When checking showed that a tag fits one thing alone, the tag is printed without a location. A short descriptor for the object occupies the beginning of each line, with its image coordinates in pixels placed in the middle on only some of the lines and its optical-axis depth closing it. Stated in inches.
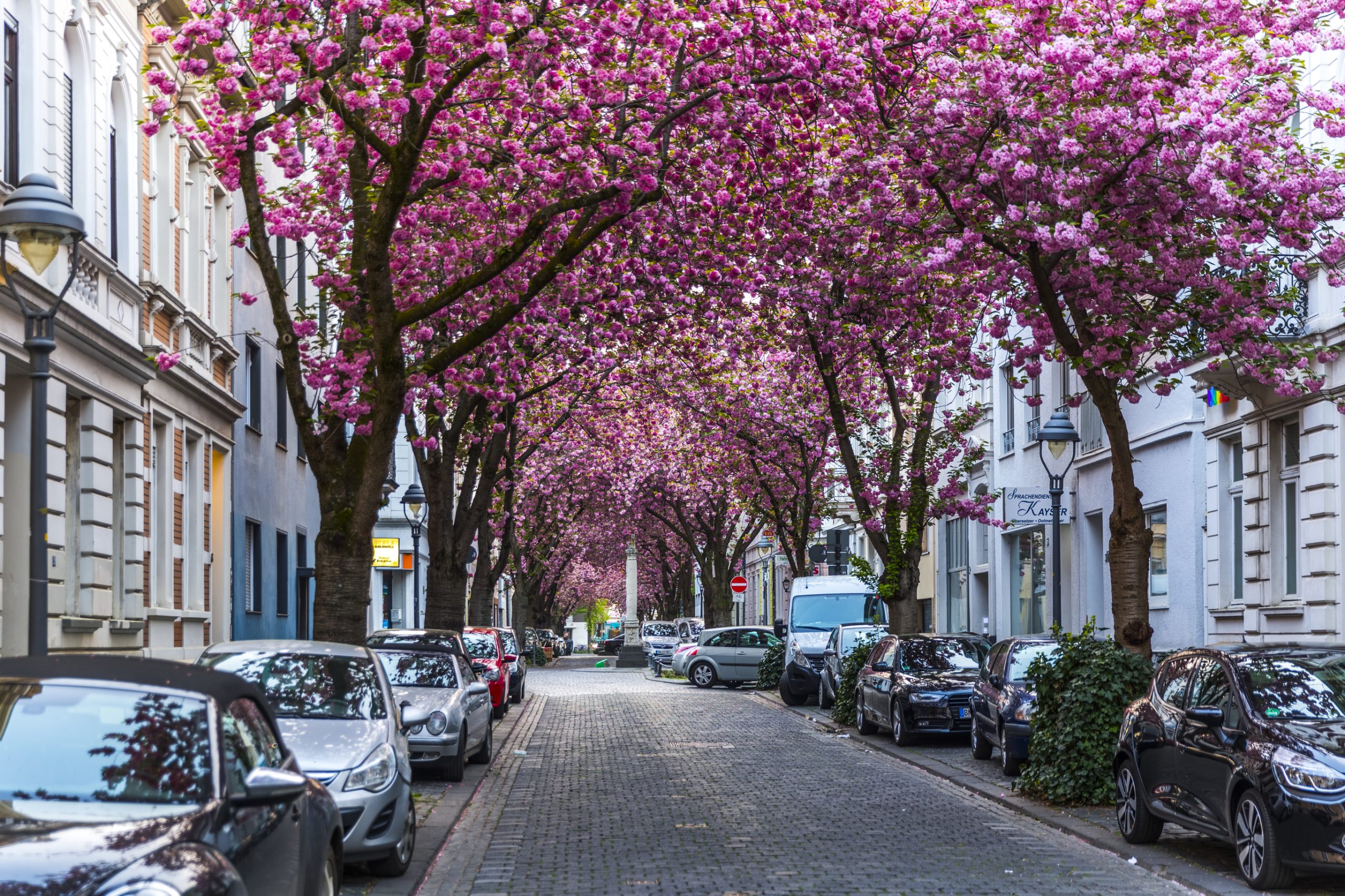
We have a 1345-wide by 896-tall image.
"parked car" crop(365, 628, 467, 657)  800.3
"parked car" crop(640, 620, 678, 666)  2123.5
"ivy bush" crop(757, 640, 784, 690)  1512.1
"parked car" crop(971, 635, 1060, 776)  685.9
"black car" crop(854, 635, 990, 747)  845.8
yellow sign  1784.0
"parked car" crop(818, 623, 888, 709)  1125.7
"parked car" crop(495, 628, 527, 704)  1254.3
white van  1341.0
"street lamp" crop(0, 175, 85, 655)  384.2
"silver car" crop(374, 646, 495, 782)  654.5
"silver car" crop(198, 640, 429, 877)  398.0
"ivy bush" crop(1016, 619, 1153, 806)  576.4
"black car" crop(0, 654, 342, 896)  204.1
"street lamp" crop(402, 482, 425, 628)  1338.6
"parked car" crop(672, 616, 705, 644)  2292.1
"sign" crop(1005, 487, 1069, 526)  845.8
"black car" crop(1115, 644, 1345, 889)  373.1
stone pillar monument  2576.3
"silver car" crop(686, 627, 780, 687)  1577.3
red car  995.3
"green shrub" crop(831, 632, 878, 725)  1034.7
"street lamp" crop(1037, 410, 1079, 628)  840.9
